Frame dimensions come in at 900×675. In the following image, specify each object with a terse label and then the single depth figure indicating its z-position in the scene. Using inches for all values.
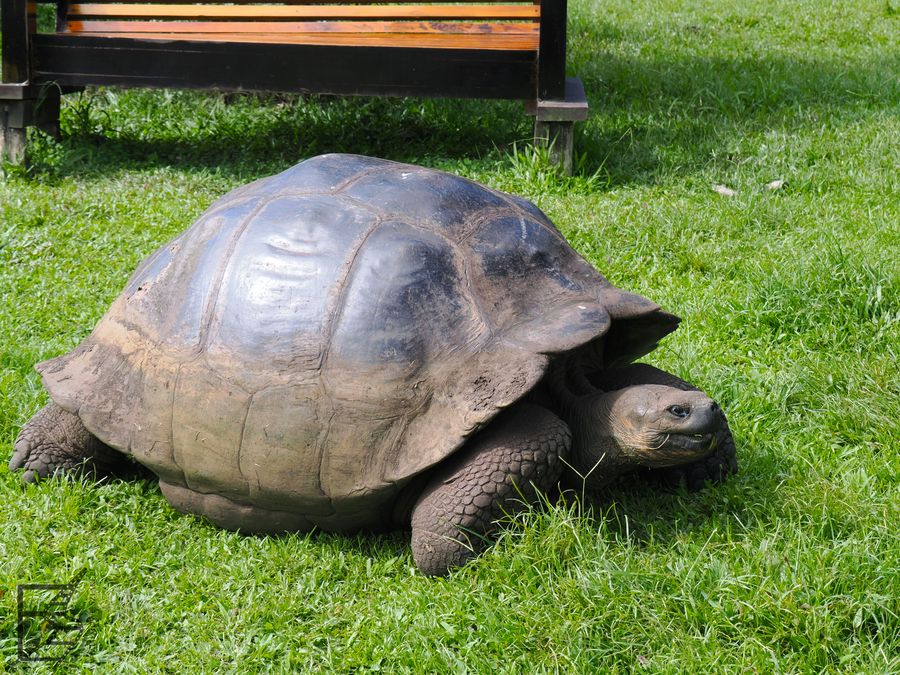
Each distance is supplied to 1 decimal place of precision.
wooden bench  264.2
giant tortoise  120.2
